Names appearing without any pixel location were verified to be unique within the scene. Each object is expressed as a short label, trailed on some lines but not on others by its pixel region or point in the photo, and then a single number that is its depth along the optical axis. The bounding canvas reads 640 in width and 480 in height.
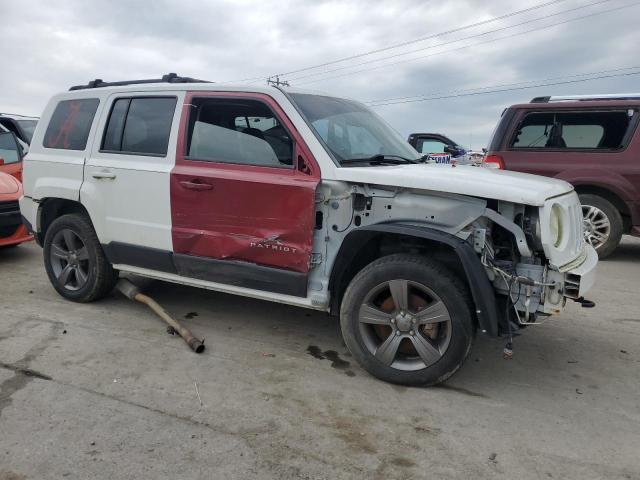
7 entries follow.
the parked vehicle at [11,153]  8.48
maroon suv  6.84
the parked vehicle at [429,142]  12.73
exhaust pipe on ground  3.86
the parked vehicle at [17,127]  9.92
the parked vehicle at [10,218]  6.39
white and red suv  3.15
